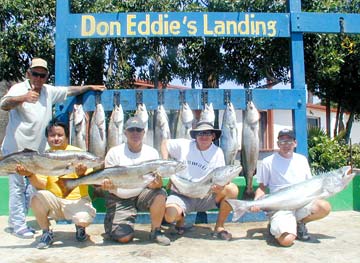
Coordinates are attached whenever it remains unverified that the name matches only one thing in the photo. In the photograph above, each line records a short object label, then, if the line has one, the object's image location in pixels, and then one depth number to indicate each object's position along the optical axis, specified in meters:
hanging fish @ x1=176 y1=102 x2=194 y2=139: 5.55
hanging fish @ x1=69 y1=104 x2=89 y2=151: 5.36
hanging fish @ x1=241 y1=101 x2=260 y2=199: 5.28
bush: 8.11
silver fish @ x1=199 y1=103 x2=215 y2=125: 5.39
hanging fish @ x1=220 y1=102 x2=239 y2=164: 5.37
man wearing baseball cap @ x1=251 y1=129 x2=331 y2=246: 4.13
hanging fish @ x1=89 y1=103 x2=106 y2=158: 5.39
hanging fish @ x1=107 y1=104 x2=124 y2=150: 5.43
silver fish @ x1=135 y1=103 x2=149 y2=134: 5.34
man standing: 4.45
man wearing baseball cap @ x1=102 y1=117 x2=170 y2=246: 4.08
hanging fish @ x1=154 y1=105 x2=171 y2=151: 5.55
